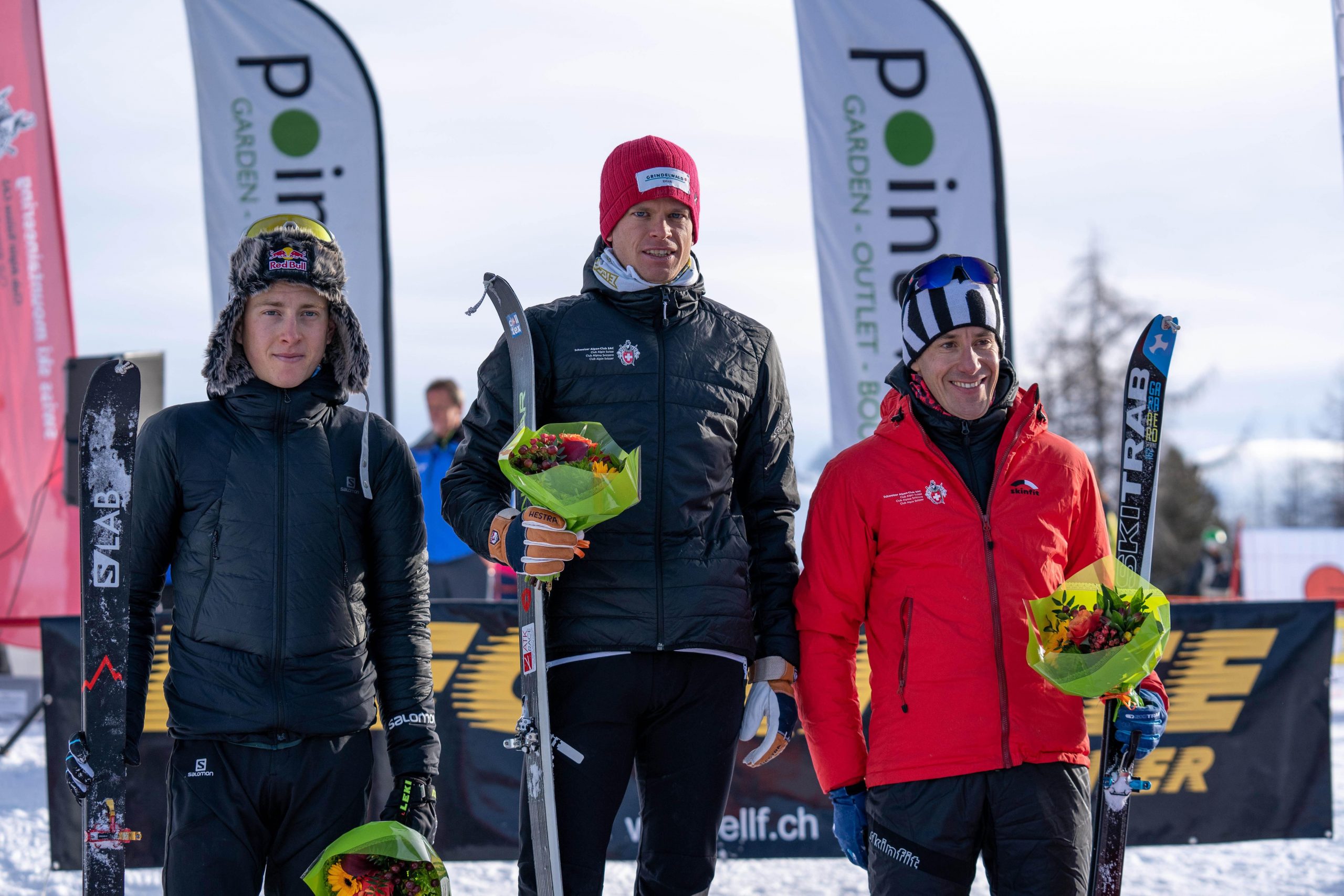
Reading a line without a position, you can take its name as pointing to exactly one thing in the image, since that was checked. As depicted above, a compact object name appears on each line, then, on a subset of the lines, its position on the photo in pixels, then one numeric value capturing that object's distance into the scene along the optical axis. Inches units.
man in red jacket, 191.2
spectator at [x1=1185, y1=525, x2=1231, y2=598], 1218.0
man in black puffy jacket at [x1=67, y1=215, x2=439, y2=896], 179.9
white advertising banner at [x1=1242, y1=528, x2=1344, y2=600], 1220.5
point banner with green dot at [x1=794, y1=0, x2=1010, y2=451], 501.7
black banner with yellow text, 366.6
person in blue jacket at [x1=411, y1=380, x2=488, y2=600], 526.6
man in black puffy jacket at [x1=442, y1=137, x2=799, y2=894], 189.0
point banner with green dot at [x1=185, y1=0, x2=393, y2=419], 524.1
